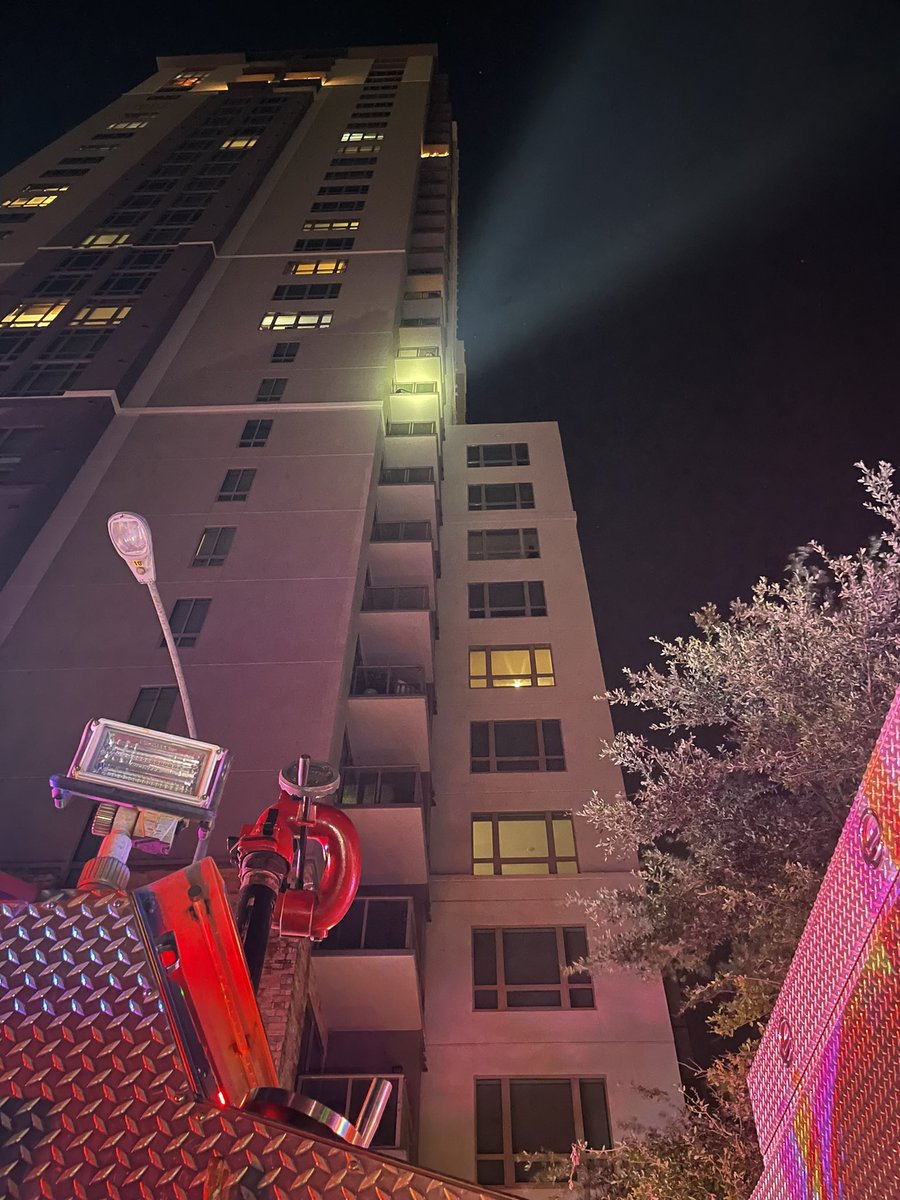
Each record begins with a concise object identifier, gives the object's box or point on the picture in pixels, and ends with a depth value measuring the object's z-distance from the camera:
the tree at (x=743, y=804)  9.25
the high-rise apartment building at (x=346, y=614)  13.93
